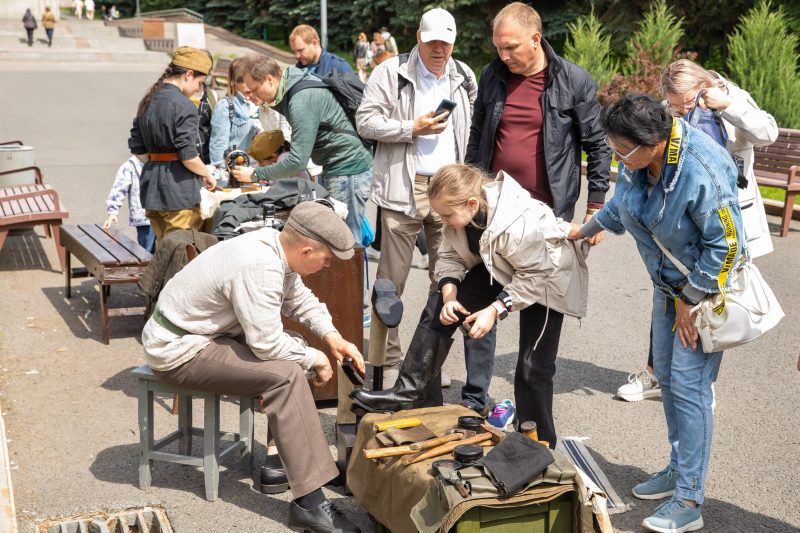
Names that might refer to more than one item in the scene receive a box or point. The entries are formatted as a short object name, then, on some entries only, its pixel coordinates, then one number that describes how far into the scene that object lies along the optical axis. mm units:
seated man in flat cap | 3938
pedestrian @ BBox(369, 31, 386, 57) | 26238
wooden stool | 4297
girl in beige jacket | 4113
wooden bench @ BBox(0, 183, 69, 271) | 8219
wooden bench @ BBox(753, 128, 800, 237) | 10305
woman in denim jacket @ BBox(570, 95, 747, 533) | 3639
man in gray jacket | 5477
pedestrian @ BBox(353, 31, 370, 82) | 27859
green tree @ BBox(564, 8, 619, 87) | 17344
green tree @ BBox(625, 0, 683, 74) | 16969
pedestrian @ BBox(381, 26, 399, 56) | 24764
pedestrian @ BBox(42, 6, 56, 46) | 37562
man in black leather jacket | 4875
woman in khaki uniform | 6344
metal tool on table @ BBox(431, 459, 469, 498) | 3332
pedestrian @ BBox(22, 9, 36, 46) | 37438
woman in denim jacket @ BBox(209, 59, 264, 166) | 8164
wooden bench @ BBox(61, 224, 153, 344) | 6625
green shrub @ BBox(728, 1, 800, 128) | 14102
